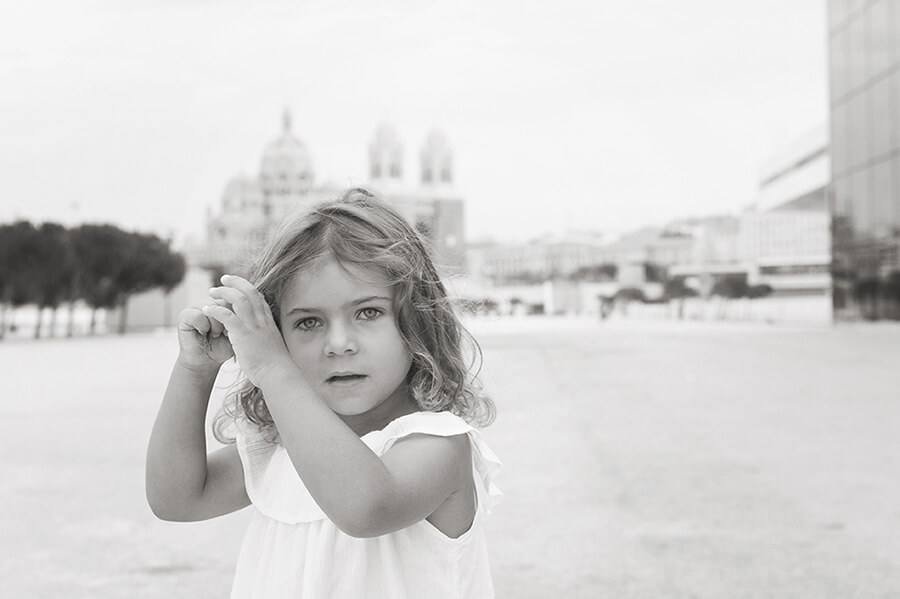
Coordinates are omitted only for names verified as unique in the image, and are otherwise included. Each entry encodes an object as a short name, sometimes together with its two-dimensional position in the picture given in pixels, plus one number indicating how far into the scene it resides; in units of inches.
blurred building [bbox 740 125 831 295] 1196.4
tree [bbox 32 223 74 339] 1288.1
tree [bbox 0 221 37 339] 1265.0
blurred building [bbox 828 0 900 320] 775.1
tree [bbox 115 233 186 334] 1446.9
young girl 44.0
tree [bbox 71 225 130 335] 1396.4
